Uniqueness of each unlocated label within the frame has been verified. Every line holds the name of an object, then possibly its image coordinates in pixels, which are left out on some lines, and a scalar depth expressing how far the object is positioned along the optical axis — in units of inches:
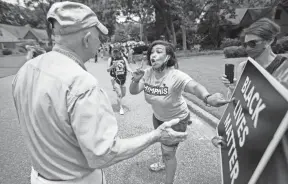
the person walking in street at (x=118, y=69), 240.4
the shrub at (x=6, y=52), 1935.3
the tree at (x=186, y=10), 933.2
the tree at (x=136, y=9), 954.7
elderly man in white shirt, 41.3
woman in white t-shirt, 96.7
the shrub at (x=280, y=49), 692.9
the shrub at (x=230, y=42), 977.0
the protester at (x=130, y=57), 773.3
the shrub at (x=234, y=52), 691.2
